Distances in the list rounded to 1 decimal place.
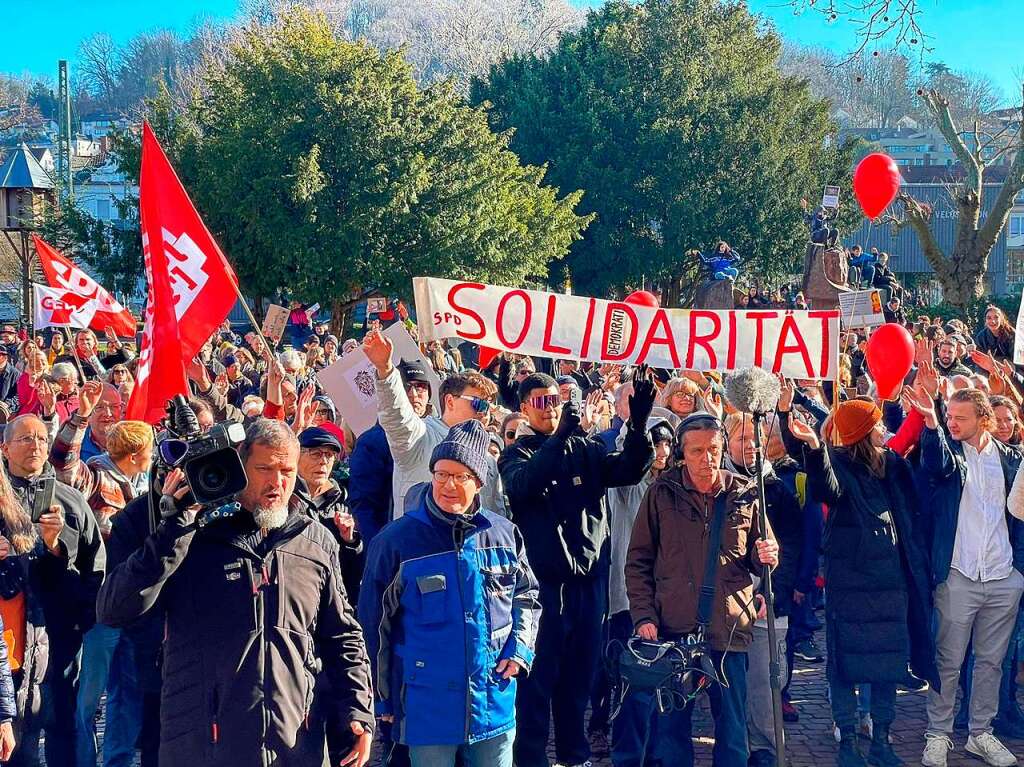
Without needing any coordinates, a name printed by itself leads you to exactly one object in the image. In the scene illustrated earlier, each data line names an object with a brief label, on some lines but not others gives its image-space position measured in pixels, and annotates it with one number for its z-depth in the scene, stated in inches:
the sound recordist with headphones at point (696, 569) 190.4
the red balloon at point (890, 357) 318.0
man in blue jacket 154.1
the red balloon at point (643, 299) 303.9
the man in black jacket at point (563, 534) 203.3
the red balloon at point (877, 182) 450.6
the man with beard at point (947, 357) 427.2
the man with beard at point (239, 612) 128.3
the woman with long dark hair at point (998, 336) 453.1
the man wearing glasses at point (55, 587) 182.5
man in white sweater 192.1
